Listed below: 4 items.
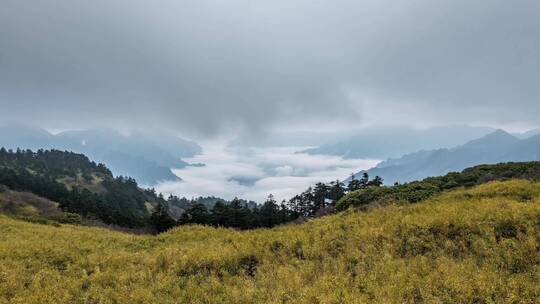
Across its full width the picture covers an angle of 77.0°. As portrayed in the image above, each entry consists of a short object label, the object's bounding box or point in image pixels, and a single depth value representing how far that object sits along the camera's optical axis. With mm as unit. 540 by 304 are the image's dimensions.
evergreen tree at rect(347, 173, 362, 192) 96438
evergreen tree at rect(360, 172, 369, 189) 95344
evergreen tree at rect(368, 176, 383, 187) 91725
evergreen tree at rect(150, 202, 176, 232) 72312
